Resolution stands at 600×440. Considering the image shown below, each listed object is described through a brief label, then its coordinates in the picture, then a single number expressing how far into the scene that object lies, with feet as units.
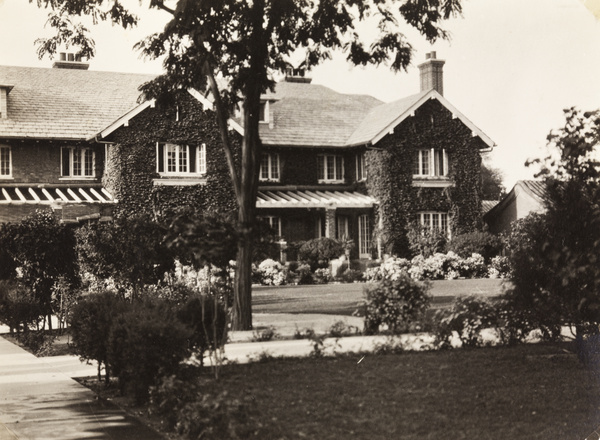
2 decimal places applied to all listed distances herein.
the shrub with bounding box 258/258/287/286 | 68.44
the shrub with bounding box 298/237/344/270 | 69.51
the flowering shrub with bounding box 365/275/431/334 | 37.47
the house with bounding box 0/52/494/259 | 71.41
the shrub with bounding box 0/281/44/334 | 45.93
